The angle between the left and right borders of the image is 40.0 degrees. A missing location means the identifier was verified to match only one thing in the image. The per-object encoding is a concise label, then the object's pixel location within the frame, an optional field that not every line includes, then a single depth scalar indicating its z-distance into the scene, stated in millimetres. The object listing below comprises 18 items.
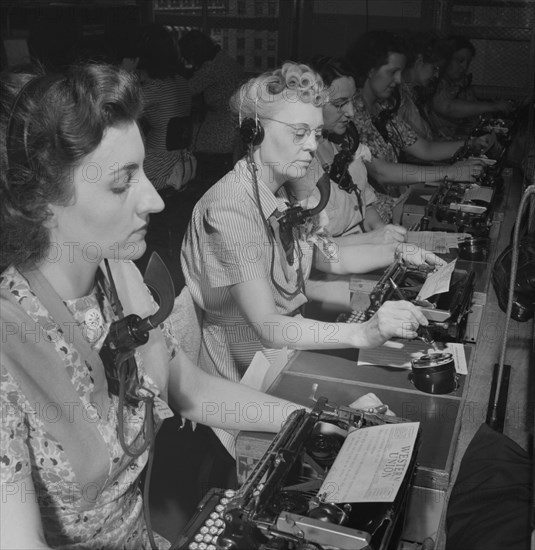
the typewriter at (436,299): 2172
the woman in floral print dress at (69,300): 1278
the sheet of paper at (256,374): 2070
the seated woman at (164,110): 3846
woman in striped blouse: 2209
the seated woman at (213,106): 4379
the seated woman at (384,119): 4129
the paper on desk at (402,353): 2094
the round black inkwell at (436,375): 1918
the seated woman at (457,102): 5930
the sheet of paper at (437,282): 2277
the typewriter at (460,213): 3188
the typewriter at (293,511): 1252
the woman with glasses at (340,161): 3121
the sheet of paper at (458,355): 2018
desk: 1564
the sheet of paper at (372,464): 1328
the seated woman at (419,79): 5184
